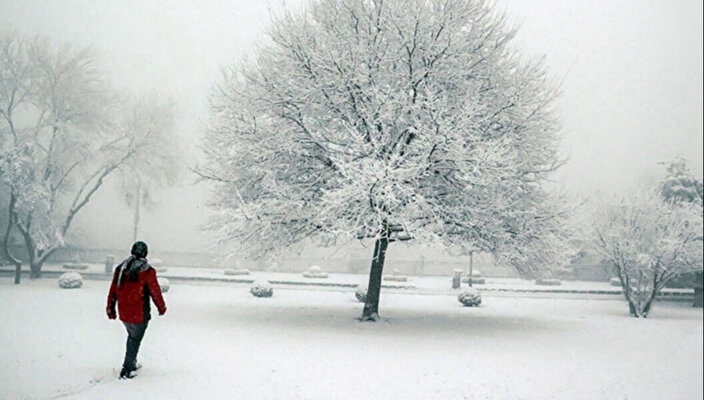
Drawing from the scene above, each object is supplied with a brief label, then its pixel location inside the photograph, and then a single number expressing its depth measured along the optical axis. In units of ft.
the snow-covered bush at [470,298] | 46.01
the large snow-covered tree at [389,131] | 31.22
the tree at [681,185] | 57.31
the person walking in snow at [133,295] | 18.49
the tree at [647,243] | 49.57
